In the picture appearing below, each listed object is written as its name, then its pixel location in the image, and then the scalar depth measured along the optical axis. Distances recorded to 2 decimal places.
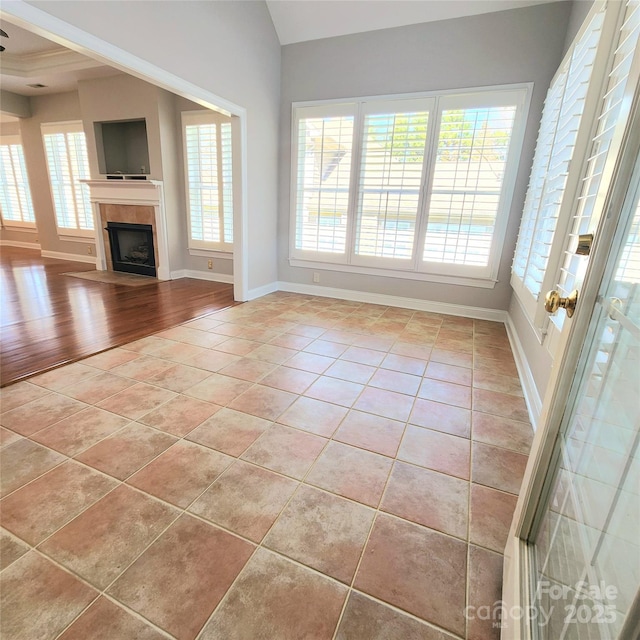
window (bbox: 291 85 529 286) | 3.60
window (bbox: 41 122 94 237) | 5.96
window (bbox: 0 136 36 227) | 7.08
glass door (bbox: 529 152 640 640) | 0.55
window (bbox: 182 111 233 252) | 4.89
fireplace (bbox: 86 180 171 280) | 5.18
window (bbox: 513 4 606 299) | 1.93
